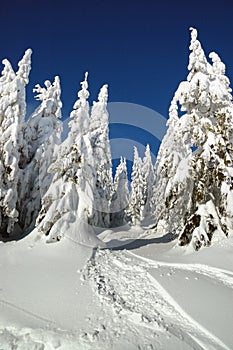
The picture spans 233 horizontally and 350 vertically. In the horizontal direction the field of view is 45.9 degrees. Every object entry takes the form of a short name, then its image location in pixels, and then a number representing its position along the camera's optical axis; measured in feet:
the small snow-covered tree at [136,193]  159.78
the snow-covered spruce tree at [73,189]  53.27
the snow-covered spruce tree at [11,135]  64.08
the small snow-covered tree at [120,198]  153.07
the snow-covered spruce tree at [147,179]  201.46
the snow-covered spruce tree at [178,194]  54.49
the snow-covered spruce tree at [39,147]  76.68
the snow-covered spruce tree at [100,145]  113.19
